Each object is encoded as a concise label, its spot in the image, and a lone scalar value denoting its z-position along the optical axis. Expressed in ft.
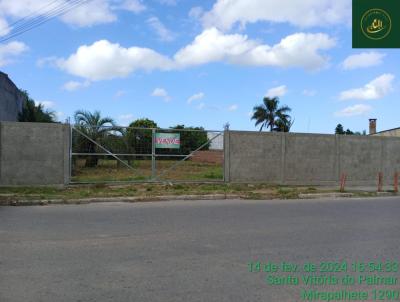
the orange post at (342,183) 60.13
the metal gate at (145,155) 56.34
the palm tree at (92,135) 56.39
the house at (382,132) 136.26
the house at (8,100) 80.66
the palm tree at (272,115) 242.37
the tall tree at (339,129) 336.49
